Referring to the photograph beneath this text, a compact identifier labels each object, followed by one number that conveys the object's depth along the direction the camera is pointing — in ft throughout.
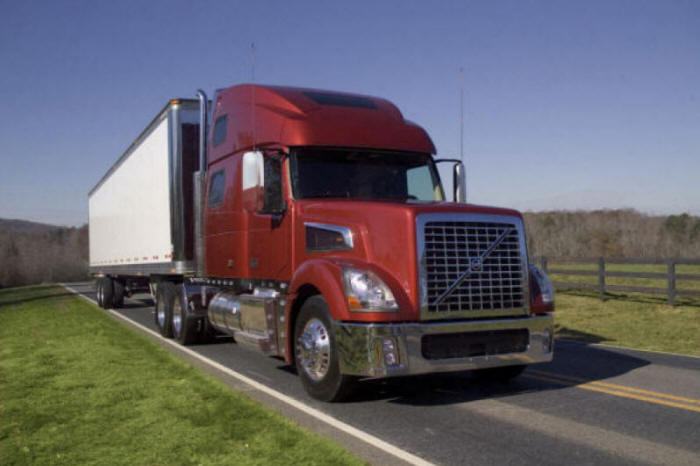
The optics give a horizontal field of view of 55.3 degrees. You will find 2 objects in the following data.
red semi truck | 21.63
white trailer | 41.04
